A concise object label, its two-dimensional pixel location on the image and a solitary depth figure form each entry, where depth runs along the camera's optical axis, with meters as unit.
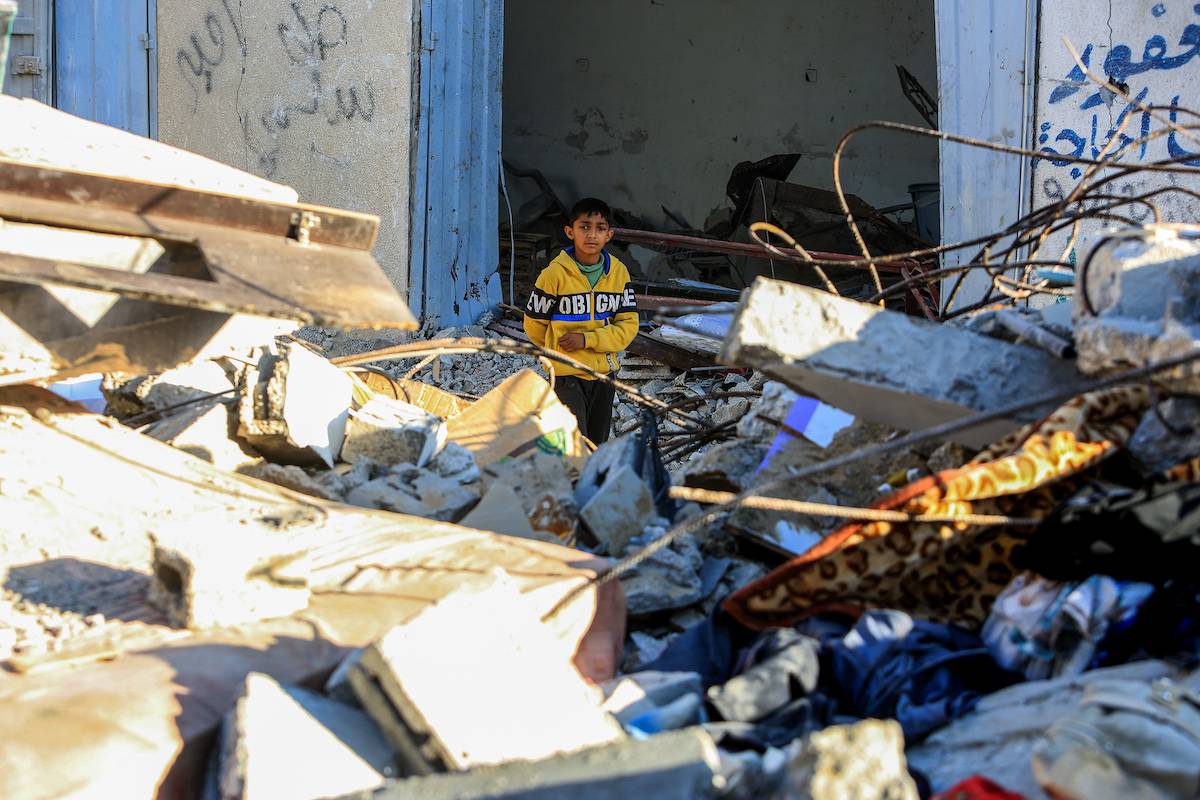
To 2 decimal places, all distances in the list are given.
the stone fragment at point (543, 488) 3.63
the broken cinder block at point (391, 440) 4.32
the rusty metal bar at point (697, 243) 8.84
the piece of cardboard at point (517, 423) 4.67
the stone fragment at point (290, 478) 3.87
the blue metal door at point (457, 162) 8.46
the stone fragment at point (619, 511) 3.53
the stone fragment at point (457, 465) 4.21
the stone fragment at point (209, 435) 4.02
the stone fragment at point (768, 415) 4.05
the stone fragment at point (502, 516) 3.58
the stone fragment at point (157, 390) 4.54
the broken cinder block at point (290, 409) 4.11
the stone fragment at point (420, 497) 3.79
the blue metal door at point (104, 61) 8.97
